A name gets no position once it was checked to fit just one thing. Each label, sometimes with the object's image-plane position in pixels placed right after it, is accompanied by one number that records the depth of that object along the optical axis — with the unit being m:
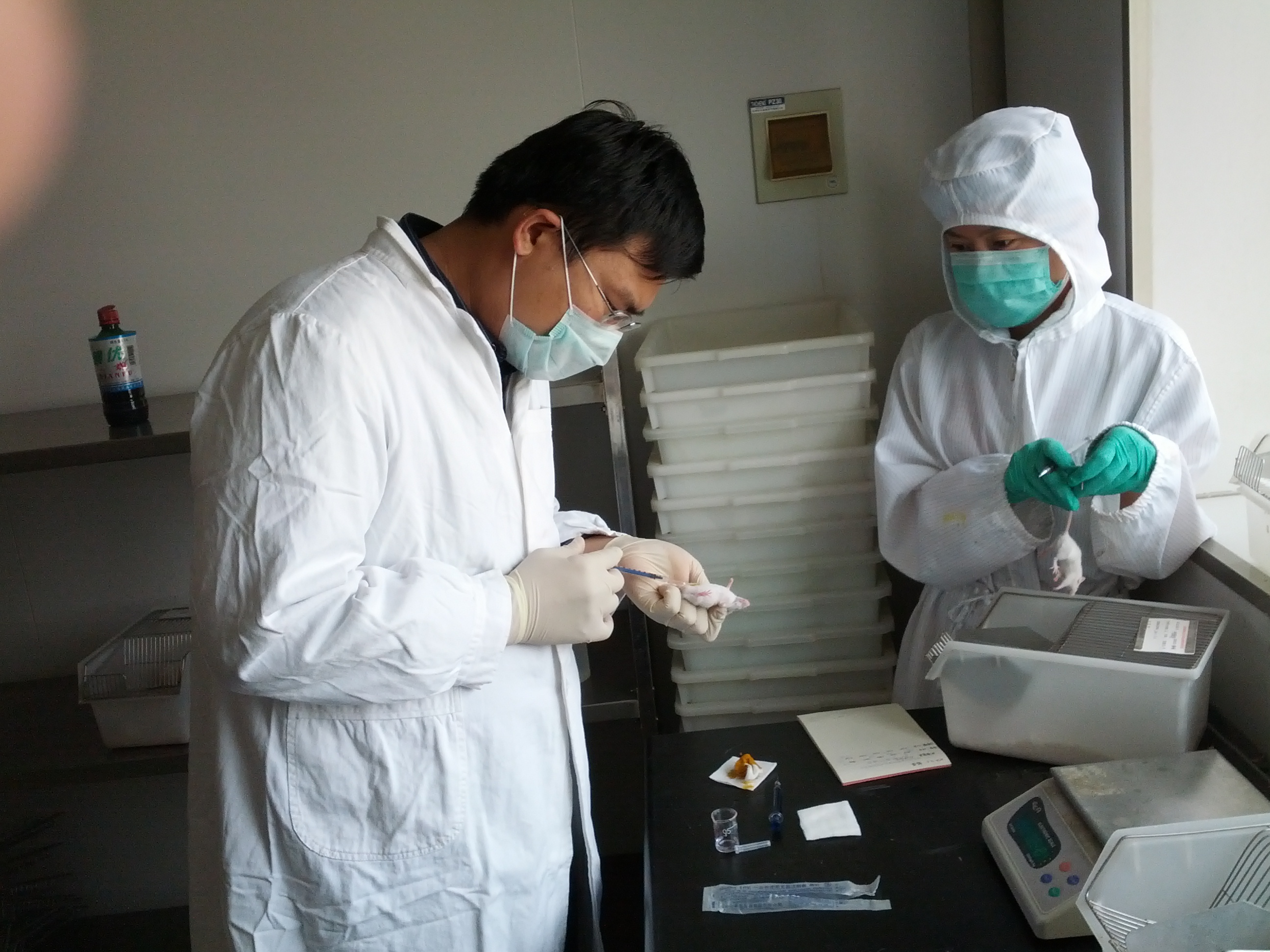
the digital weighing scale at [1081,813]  0.94
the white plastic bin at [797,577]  1.80
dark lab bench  0.97
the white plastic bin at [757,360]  1.70
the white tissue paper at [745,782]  1.24
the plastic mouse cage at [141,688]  1.81
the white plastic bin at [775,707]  1.86
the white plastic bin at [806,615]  1.82
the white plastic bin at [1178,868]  0.83
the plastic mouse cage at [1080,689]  1.11
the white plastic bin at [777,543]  1.78
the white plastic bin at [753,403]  1.72
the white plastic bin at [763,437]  1.73
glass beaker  1.13
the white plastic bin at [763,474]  1.74
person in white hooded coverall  1.38
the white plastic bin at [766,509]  1.76
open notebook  1.24
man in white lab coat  0.96
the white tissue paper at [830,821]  1.13
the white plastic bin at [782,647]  1.83
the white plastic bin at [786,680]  1.84
